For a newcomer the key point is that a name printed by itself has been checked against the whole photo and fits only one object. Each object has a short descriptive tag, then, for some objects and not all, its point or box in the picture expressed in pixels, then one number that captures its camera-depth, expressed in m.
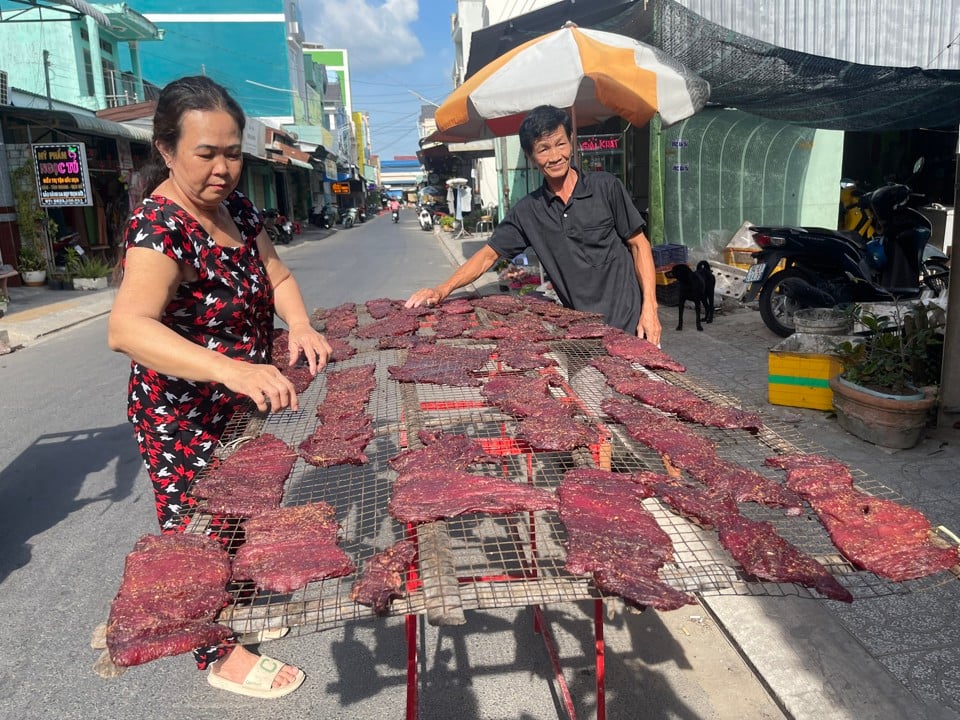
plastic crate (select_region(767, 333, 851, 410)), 4.98
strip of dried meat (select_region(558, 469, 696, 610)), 1.41
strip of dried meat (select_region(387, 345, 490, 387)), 2.88
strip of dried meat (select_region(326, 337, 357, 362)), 3.31
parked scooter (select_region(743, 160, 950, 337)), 6.77
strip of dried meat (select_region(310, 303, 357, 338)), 3.94
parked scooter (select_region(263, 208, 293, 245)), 24.81
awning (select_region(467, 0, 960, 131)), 7.48
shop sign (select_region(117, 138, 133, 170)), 16.73
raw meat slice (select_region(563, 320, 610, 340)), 3.35
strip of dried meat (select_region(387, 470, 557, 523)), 1.73
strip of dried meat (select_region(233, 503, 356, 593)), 1.54
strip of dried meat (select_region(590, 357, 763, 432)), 2.19
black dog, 7.75
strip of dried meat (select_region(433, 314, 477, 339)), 3.69
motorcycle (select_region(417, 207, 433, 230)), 32.72
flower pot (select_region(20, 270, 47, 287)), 13.09
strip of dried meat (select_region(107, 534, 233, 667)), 1.31
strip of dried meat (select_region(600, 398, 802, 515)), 1.78
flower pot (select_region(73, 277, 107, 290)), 13.30
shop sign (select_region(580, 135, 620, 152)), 11.07
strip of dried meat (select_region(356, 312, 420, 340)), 3.78
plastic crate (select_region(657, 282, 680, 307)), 9.23
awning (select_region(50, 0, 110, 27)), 11.86
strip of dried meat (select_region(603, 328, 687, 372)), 2.87
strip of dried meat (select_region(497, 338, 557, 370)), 3.00
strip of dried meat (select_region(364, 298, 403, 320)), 4.33
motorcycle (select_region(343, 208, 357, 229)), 39.77
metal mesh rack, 1.40
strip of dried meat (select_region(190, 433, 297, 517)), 1.87
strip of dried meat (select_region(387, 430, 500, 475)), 2.01
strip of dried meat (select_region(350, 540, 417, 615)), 1.38
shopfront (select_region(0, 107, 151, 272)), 13.02
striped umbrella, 6.24
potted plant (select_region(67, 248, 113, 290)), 13.33
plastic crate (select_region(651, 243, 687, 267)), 9.66
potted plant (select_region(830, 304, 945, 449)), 4.22
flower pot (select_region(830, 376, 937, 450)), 4.17
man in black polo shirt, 3.58
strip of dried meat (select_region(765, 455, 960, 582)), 1.49
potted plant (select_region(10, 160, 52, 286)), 13.09
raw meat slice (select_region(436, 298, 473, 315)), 4.20
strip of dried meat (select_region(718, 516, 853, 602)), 1.43
